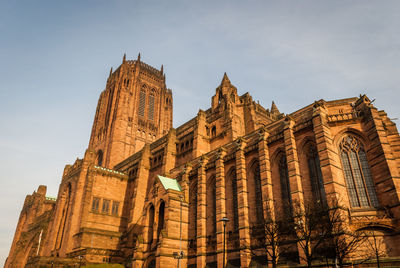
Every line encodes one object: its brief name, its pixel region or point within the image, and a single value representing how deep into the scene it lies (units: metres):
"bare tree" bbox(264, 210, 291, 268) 23.48
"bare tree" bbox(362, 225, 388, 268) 20.64
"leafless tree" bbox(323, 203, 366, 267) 19.67
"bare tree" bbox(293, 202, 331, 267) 20.95
